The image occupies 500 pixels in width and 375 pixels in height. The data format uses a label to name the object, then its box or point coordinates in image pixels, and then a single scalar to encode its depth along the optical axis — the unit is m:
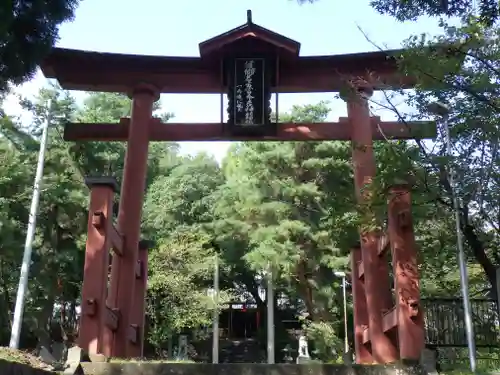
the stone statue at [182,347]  23.39
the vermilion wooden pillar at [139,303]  10.32
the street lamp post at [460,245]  6.84
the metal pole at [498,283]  7.21
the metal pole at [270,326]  23.45
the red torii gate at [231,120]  9.19
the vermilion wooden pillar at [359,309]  10.41
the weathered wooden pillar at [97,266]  7.96
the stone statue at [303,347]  20.41
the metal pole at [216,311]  23.17
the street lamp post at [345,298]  20.67
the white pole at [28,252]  13.49
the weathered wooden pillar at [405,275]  7.38
